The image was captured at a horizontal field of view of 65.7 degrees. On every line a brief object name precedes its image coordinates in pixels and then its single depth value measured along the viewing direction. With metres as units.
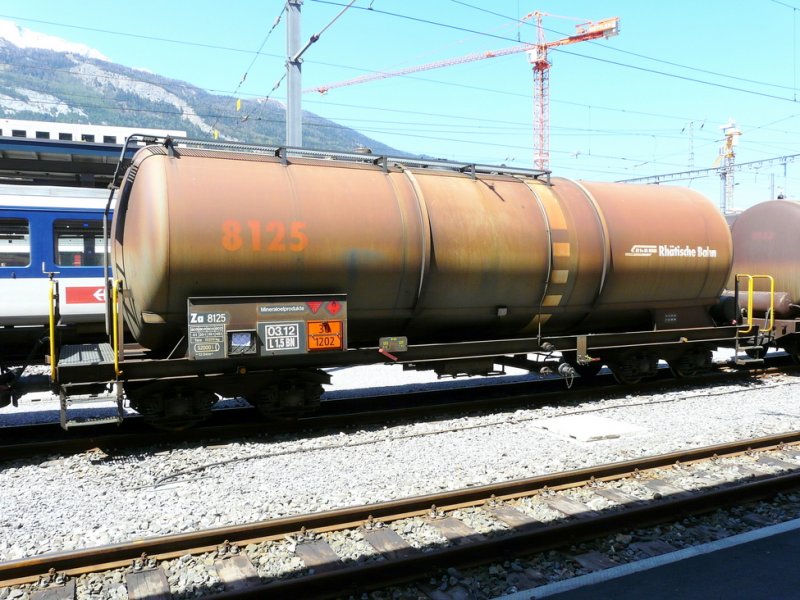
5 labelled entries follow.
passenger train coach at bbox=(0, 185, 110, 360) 12.13
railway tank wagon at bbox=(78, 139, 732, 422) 7.52
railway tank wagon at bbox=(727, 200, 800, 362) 13.02
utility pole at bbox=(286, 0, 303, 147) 13.93
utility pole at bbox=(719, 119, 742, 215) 50.50
